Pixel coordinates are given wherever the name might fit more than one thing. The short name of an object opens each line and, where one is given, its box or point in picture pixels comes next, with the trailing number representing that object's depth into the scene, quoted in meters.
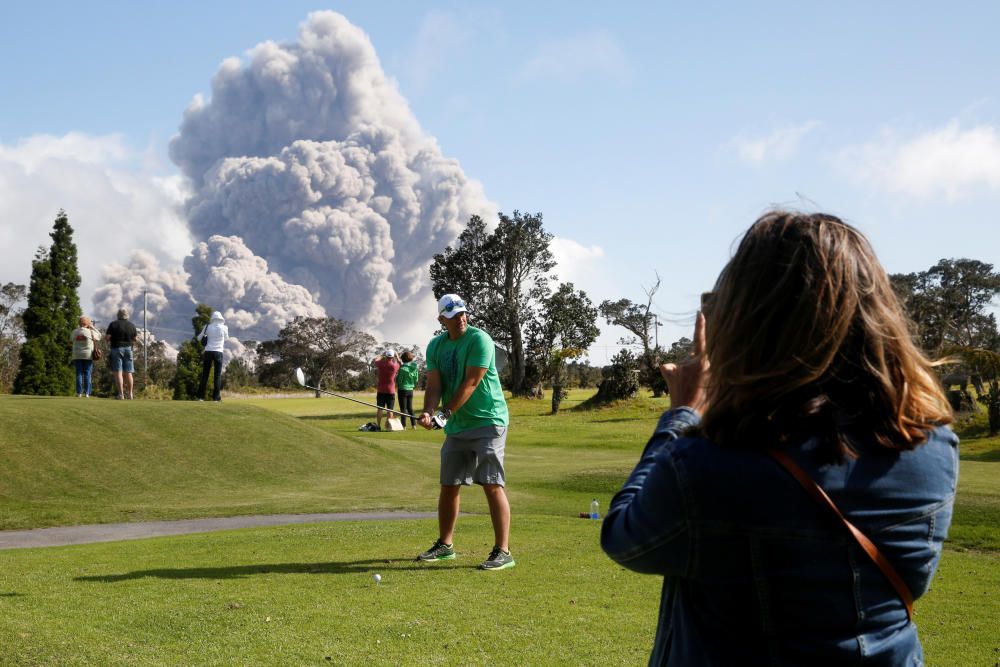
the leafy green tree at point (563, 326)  65.56
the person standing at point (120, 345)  21.41
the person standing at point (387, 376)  27.73
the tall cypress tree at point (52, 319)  32.62
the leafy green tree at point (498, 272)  63.75
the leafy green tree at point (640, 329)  48.88
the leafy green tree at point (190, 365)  42.28
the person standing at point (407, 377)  28.33
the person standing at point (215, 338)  21.03
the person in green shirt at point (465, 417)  7.97
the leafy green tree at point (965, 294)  71.88
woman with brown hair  1.85
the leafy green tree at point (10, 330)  50.22
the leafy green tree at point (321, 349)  88.56
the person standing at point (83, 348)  21.62
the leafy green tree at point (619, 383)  45.97
